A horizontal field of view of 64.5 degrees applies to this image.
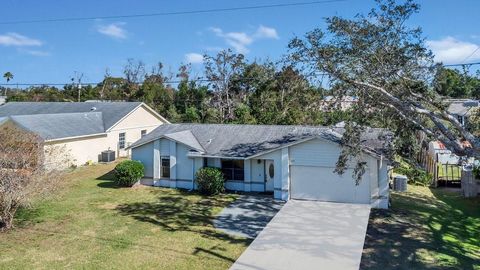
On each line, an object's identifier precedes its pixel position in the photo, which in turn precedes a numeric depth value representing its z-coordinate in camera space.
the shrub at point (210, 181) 21.59
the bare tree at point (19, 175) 15.06
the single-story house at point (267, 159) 19.64
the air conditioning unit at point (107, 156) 32.12
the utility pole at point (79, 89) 61.57
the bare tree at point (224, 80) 45.06
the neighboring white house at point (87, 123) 29.00
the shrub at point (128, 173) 22.97
